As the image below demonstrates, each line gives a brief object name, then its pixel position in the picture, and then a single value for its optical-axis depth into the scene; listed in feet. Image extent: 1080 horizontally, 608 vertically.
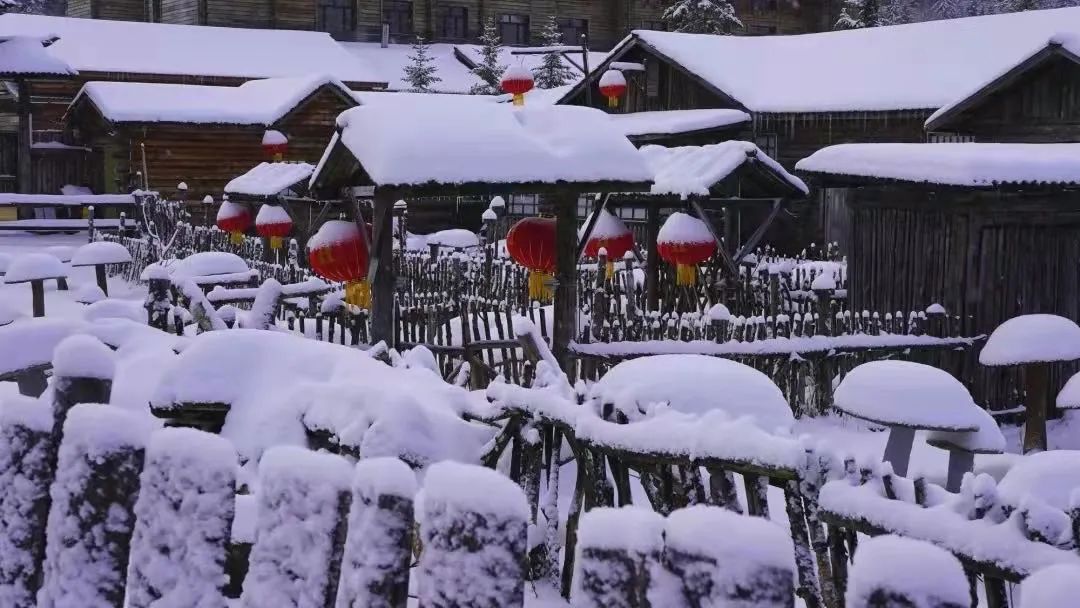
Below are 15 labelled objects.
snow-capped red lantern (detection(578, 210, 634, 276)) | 42.55
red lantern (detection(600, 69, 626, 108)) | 76.79
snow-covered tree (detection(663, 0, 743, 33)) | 112.78
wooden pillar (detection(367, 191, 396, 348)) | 28.91
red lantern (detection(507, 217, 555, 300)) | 33.12
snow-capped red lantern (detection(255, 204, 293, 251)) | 57.21
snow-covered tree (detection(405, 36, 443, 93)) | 109.70
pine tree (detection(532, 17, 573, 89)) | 111.96
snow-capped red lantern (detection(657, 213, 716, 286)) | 41.70
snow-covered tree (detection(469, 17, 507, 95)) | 111.24
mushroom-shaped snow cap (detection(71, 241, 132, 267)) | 49.98
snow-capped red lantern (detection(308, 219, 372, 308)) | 29.76
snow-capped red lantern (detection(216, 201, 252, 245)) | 62.23
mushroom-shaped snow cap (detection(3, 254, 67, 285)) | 41.47
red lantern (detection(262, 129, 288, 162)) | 77.43
